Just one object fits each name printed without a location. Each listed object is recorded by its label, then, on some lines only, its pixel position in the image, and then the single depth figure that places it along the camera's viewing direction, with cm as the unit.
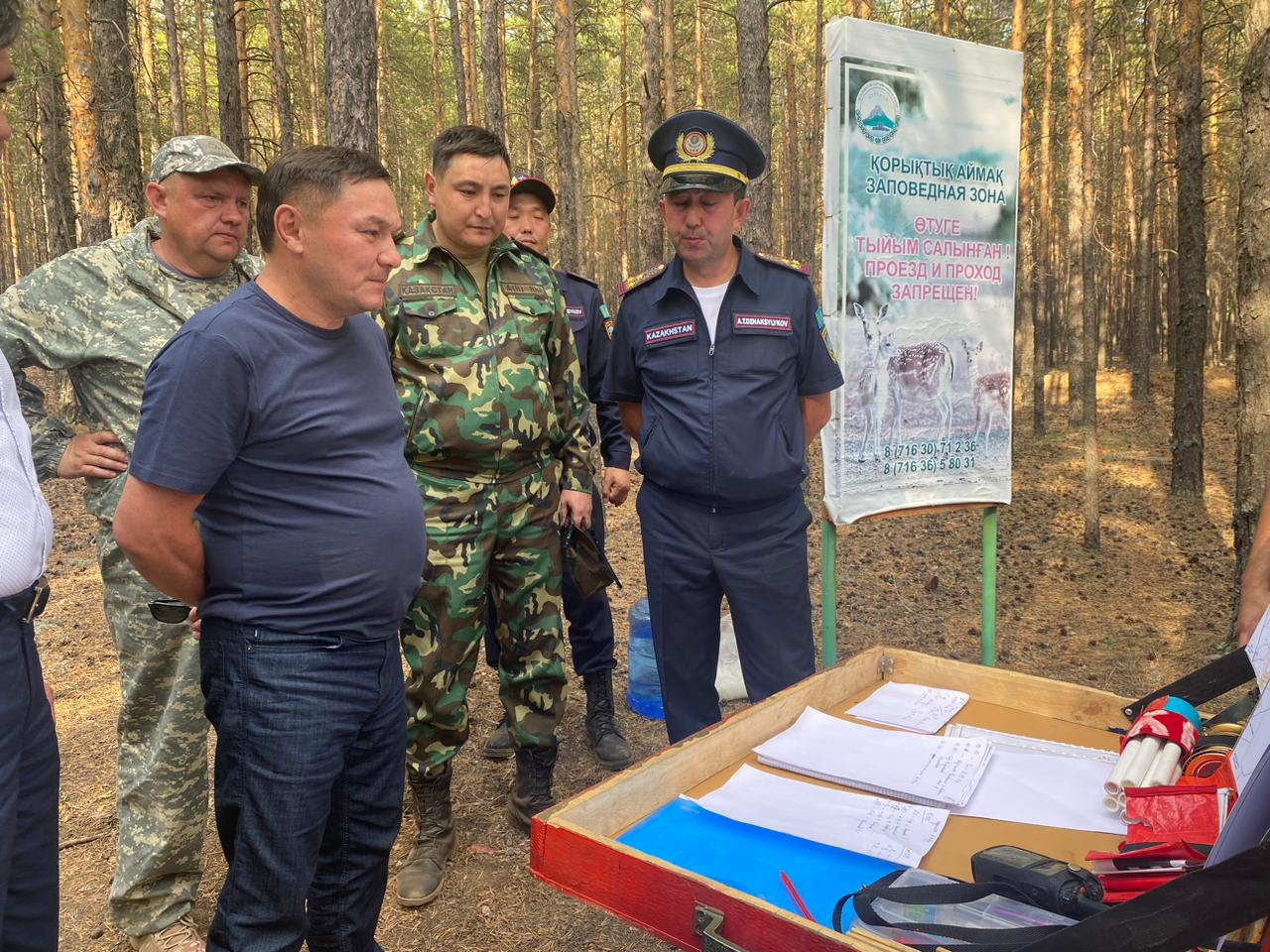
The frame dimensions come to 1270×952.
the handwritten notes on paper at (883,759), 156
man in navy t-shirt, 178
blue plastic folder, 130
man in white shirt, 156
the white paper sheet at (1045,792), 147
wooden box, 118
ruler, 171
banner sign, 320
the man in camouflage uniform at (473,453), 285
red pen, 124
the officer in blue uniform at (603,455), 381
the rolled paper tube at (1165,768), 145
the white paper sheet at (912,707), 187
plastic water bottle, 434
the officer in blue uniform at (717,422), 290
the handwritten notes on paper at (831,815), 140
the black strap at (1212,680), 153
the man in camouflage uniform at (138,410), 242
